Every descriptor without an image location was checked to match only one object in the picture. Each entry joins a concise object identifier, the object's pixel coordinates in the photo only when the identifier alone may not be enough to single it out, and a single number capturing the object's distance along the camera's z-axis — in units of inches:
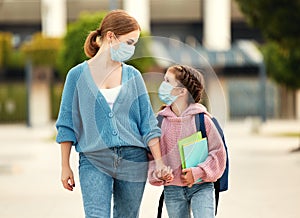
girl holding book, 209.2
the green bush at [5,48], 1734.6
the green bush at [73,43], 1110.9
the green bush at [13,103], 1871.3
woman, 200.7
